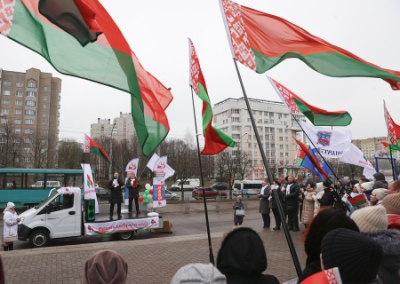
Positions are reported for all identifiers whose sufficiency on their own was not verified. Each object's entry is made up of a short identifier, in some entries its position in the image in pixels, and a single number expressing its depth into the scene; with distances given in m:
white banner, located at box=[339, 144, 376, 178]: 9.04
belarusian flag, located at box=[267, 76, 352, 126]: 7.57
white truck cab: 11.45
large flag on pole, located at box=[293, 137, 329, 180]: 6.97
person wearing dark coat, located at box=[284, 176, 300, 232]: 11.92
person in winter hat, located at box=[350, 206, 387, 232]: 2.85
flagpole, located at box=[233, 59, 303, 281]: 3.17
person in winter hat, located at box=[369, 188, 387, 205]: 6.97
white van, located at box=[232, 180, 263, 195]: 48.78
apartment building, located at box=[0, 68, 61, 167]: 78.06
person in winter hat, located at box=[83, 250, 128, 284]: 2.23
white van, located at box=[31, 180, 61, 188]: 25.27
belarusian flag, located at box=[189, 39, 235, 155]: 6.25
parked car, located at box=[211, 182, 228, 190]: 53.91
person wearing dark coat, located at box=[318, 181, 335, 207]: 8.91
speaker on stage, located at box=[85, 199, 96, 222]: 12.23
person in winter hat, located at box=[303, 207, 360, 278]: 2.79
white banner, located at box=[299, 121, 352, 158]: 8.20
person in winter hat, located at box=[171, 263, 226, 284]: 1.97
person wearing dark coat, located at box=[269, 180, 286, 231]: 12.55
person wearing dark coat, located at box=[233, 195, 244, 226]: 13.38
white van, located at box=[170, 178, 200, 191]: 62.76
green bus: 24.16
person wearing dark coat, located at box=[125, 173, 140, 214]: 15.94
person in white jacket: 10.48
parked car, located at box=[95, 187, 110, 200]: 34.91
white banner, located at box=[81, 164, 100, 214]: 12.84
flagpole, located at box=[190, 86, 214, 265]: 6.12
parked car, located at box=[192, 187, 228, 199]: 42.09
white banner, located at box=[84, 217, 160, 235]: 12.00
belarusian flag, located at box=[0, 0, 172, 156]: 3.81
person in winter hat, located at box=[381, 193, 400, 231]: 3.90
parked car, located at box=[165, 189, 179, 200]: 37.68
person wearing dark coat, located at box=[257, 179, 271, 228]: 13.05
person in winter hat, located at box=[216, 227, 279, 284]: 2.40
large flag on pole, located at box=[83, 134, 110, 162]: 17.34
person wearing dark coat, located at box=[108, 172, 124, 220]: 13.61
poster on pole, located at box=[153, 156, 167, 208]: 16.19
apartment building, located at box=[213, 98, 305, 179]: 98.88
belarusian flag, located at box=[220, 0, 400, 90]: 4.91
